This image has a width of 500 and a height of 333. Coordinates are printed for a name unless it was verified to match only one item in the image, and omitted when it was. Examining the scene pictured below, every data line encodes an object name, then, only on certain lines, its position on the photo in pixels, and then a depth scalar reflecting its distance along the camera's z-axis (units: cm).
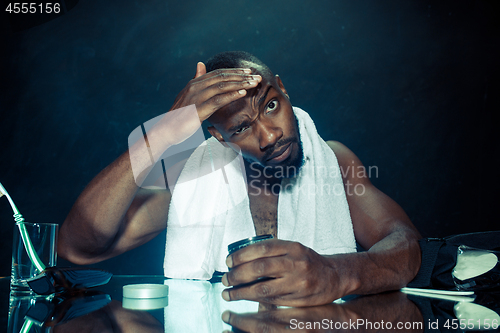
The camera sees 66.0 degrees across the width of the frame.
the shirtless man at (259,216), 65
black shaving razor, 69
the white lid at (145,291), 67
